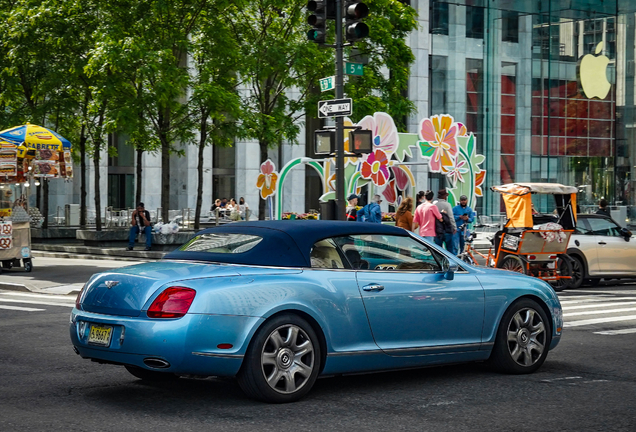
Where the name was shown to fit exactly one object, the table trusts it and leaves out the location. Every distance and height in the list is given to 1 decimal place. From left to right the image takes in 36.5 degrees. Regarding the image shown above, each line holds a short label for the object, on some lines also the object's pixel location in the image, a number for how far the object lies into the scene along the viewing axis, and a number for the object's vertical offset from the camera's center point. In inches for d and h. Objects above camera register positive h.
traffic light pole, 657.6 +43.8
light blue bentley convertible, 270.7 -30.5
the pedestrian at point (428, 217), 825.5 -6.1
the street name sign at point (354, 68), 671.8 +99.1
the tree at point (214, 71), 1142.3 +172.2
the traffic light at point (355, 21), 610.9 +122.2
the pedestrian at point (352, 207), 893.8 +2.6
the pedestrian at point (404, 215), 863.7 -4.6
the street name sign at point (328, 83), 679.7 +90.4
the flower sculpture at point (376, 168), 1219.9 +53.2
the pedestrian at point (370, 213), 909.8 -3.0
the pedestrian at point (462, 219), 912.9 -8.5
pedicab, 715.4 -19.2
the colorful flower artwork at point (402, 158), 1204.5 +66.0
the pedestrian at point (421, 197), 890.4 +12.0
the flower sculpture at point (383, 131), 1194.6 +98.2
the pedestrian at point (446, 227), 845.2 -14.9
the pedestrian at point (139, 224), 1165.1 -19.1
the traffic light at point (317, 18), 625.9 +124.8
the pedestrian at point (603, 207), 1074.4 +3.5
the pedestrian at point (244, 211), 1867.0 -2.5
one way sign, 646.5 +69.4
